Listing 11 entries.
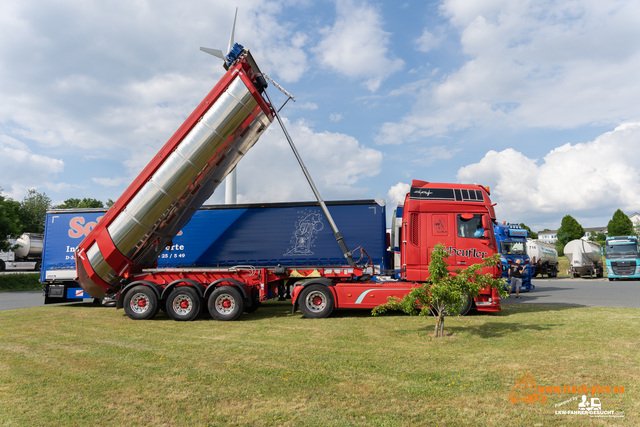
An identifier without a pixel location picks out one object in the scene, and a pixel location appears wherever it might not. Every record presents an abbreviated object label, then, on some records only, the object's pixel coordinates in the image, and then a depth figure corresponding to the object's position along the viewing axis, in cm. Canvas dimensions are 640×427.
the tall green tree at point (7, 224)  2586
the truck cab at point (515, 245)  1942
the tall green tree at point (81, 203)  6918
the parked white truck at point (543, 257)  2959
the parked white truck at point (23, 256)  3709
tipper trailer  932
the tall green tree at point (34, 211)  5503
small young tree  757
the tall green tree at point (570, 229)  7272
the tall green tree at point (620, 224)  6906
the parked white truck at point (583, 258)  3145
